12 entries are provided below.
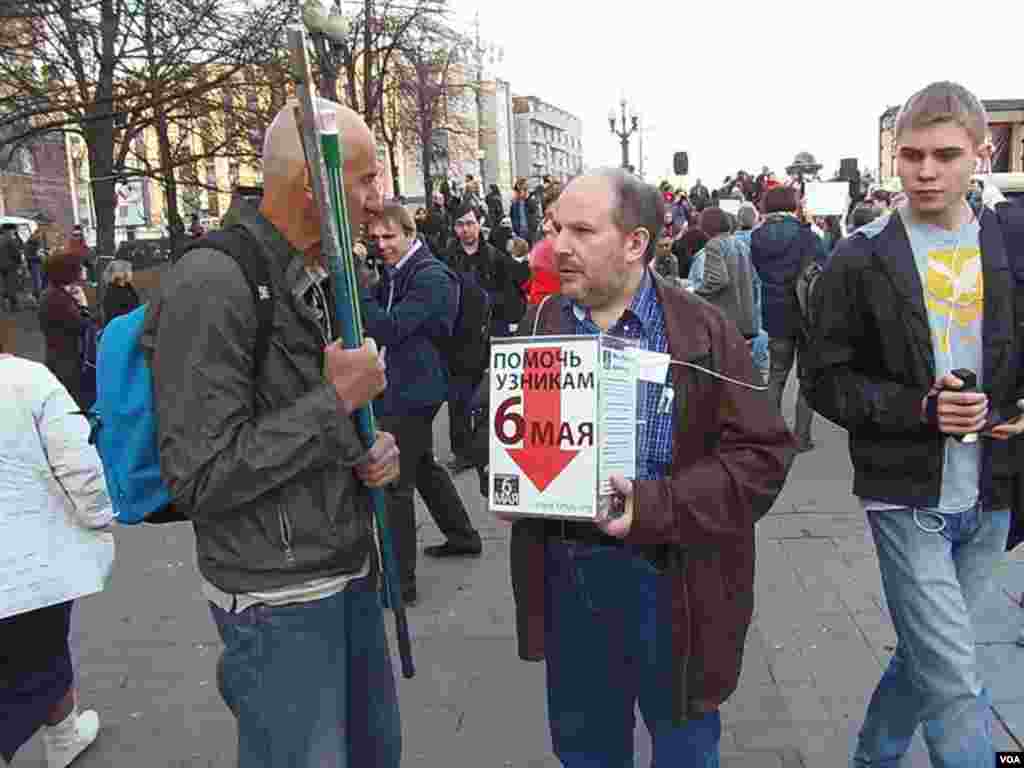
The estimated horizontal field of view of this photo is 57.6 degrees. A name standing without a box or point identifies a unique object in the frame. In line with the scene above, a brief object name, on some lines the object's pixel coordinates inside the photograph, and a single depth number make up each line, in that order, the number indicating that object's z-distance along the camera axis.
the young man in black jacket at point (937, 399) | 2.39
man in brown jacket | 2.14
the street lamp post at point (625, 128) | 38.24
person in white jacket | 2.98
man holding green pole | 1.85
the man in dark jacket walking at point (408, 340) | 4.54
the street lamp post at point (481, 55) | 32.16
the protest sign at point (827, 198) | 13.16
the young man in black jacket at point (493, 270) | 9.27
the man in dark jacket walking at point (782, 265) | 7.84
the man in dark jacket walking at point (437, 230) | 13.91
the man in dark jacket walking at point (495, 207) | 23.53
